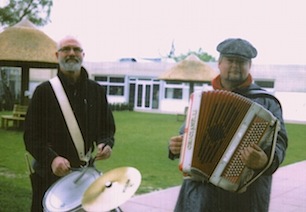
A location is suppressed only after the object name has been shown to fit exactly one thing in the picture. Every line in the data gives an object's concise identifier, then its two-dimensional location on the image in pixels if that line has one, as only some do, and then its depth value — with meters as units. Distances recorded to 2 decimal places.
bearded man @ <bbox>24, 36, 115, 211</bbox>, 2.13
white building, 6.89
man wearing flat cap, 1.77
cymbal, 1.69
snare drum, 1.82
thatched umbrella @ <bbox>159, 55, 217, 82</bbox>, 14.71
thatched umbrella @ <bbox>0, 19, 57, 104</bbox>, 8.87
